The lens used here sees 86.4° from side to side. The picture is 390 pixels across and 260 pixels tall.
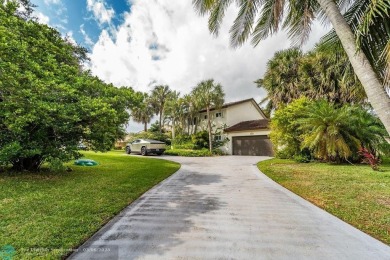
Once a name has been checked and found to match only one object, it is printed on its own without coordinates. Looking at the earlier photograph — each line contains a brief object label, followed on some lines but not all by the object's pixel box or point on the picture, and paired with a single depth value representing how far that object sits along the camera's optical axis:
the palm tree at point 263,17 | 5.15
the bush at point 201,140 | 24.28
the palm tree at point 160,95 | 32.94
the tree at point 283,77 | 18.84
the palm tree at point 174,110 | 25.72
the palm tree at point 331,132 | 11.32
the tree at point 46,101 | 5.49
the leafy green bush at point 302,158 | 13.46
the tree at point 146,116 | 34.61
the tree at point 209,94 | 22.20
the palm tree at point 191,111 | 24.03
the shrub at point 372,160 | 9.69
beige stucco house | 21.00
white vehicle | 19.22
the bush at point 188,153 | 20.05
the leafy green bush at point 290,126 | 13.73
